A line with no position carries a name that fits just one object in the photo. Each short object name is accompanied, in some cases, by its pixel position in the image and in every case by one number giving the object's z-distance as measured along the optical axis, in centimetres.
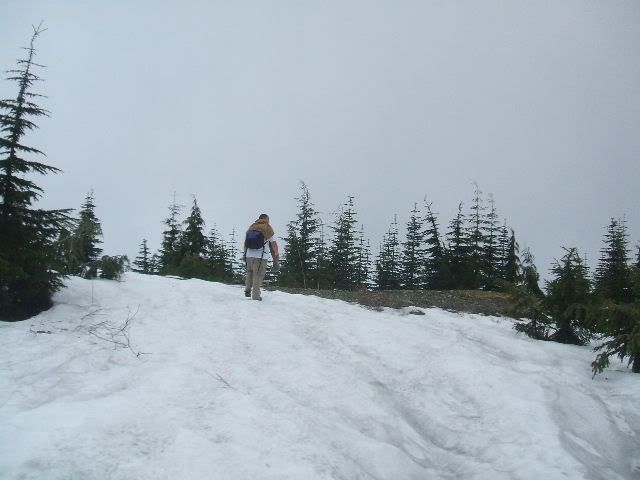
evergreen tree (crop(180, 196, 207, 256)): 3772
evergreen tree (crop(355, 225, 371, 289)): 4847
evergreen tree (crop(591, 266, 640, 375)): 721
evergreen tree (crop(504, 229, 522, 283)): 3641
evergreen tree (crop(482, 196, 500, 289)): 4138
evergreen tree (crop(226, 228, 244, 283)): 5264
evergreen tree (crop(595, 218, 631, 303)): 3243
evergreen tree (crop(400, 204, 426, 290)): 4575
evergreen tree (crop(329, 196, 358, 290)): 4050
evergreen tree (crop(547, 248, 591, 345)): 923
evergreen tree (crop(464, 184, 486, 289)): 3725
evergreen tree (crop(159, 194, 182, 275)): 4291
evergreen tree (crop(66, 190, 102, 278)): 903
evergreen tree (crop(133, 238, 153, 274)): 5647
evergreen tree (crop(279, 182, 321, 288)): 3572
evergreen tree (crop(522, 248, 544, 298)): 1067
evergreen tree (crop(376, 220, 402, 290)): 4722
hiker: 1247
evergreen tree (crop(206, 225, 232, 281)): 3875
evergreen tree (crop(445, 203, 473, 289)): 3797
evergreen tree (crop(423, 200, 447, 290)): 4077
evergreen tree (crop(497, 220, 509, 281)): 4219
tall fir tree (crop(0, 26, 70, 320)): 816
